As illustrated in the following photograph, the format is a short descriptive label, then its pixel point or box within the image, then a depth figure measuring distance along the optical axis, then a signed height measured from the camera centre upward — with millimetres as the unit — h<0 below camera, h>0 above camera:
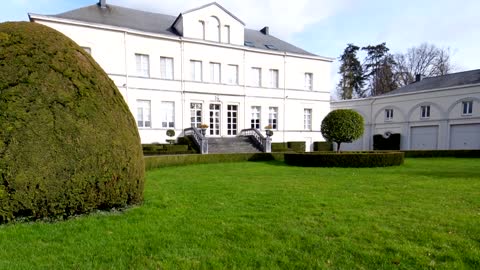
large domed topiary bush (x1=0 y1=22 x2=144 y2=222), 4582 -91
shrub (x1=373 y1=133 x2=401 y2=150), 31145 -1252
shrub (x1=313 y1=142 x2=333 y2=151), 28094 -1516
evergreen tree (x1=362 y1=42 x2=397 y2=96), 48188 +9680
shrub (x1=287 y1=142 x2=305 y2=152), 25625 -1395
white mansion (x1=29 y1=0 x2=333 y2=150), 21609 +4697
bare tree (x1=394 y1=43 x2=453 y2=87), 44500 +9723
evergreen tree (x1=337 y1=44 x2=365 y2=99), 52875 +9504
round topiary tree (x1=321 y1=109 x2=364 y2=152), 15766 +179
